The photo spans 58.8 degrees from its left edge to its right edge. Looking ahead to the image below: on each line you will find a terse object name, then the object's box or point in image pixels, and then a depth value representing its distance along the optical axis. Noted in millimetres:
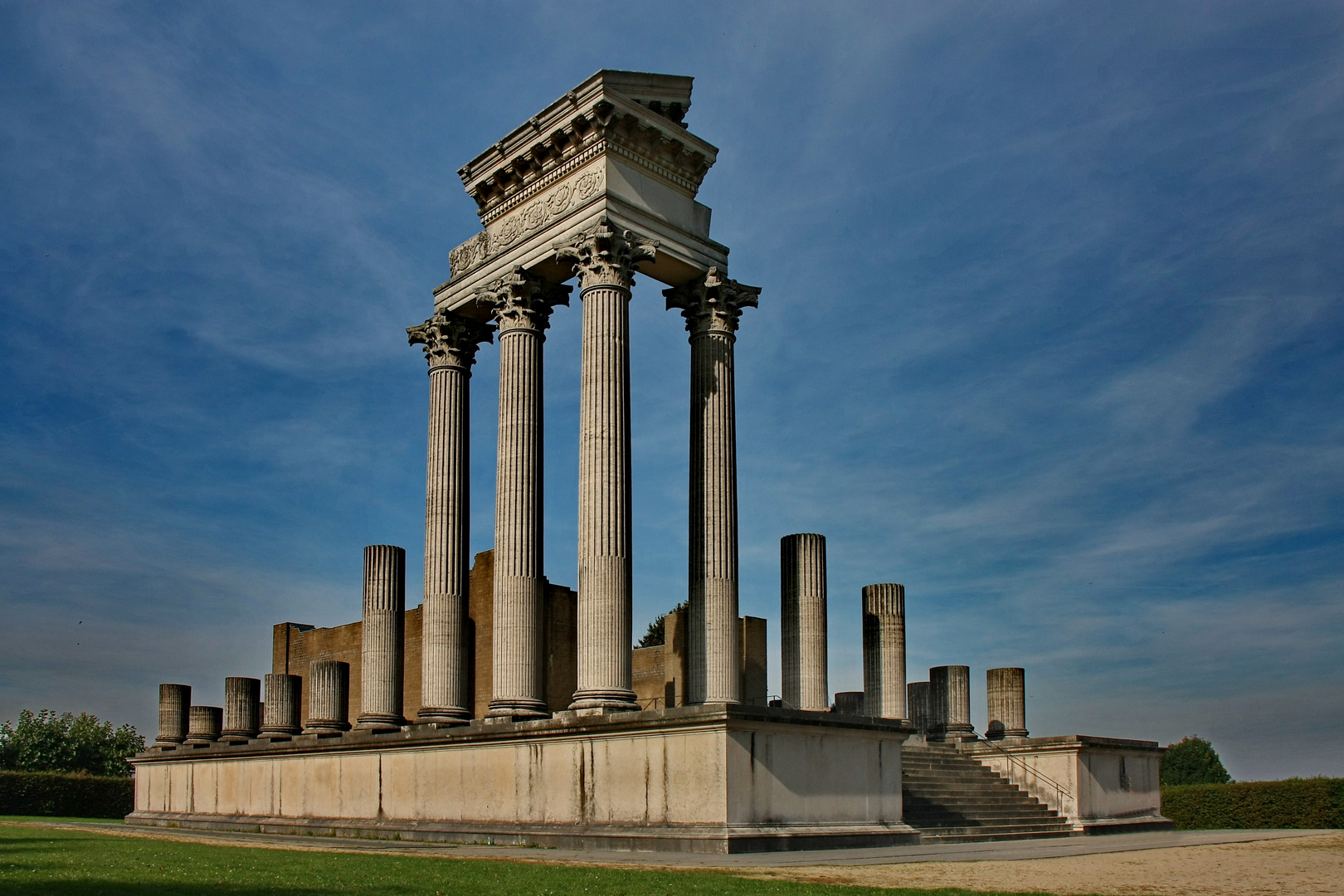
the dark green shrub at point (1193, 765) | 101562
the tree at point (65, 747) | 75500
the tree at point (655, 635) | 70312
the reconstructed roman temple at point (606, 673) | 21453
